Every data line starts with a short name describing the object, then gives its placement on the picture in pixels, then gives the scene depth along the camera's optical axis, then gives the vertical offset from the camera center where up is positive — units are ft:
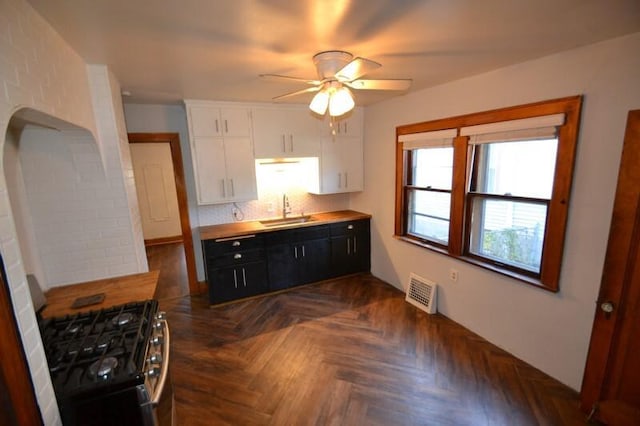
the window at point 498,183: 6.82 -0.57
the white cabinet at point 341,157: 13.15 +0.50
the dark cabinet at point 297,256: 12.16 -3.76
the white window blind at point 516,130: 6.74 +0.85
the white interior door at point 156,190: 20.31 -1.17
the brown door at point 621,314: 5.51 -3.10
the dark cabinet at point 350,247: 13.34 -3.74
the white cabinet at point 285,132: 11.87 +1.59
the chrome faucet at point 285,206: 13.53 -1.70
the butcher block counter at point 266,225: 11.32 -2.34
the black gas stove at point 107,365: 3.80 -2.71
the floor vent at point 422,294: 10.52 -4.82
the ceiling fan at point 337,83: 6.07 +1.86
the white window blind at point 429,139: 9.32 +0.91
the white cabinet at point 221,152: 10.93 +0.78
